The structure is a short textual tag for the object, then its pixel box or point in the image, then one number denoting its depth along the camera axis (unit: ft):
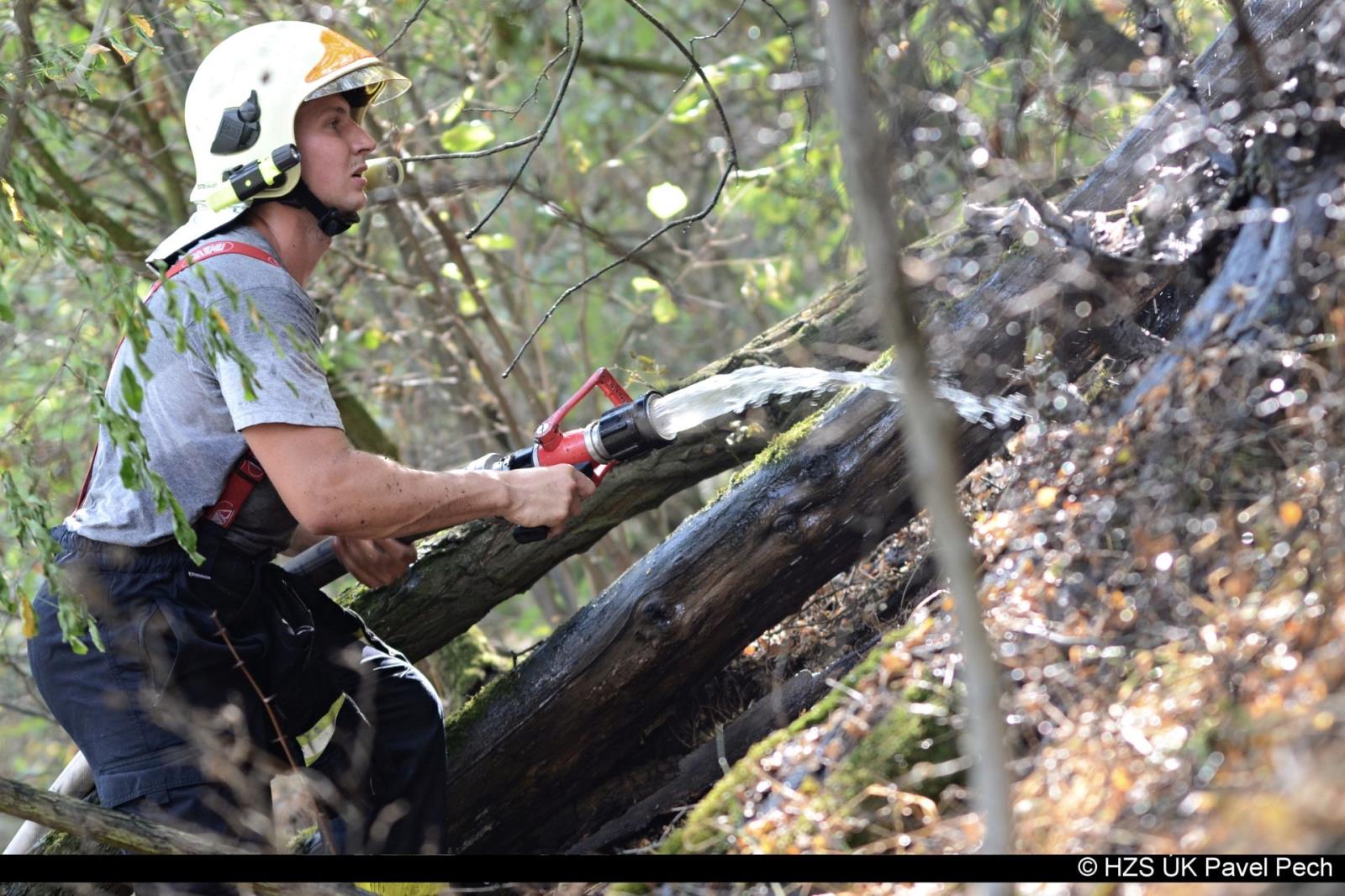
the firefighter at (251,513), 21.72
